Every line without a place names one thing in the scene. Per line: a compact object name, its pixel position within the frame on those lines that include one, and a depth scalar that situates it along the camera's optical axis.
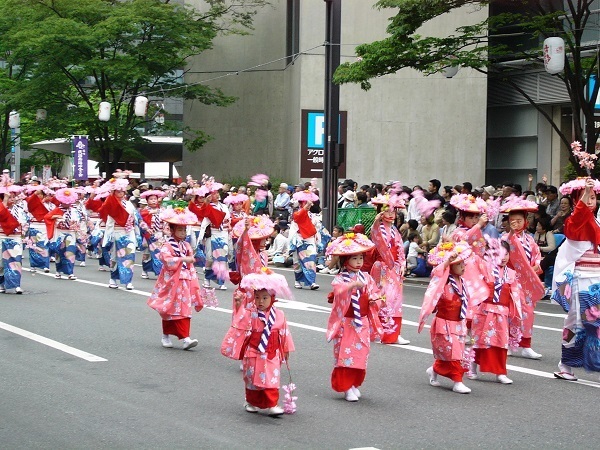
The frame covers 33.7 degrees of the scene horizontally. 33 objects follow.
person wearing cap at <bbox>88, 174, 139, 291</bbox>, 16.92
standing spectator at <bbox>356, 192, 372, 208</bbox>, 20.72
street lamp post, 38.78
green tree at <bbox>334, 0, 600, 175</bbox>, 18.25
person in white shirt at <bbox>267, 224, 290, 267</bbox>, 22.84
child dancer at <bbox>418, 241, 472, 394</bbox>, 8.74
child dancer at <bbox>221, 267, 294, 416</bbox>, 7.75
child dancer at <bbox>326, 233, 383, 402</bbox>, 8.37
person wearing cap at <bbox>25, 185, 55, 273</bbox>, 20.12
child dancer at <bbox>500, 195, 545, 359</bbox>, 10.34
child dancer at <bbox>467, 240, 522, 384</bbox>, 9.30
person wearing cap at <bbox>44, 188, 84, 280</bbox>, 19.39
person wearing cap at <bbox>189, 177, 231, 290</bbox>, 17.09
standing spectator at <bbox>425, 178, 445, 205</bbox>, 18.34
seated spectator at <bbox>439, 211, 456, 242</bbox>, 14.20
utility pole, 22.56
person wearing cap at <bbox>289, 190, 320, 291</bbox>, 17.75
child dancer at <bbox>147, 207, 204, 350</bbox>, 11.04
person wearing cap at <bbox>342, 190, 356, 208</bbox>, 22.33
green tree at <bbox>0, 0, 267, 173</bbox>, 30.98
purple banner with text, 30.12
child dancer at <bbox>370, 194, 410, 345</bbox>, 11.36
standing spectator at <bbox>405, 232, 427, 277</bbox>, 19.09
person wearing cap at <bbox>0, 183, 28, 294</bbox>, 16.31
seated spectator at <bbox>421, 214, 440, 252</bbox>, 18.86
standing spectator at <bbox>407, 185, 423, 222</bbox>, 19.67
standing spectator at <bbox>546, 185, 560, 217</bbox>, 17.89
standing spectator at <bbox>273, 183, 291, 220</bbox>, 23.81
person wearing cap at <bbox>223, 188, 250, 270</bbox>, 15.39
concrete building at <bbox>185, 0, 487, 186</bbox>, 29.88
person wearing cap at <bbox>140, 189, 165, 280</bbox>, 19.52
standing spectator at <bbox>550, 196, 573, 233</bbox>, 15.62
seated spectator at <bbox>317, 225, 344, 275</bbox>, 19.92
